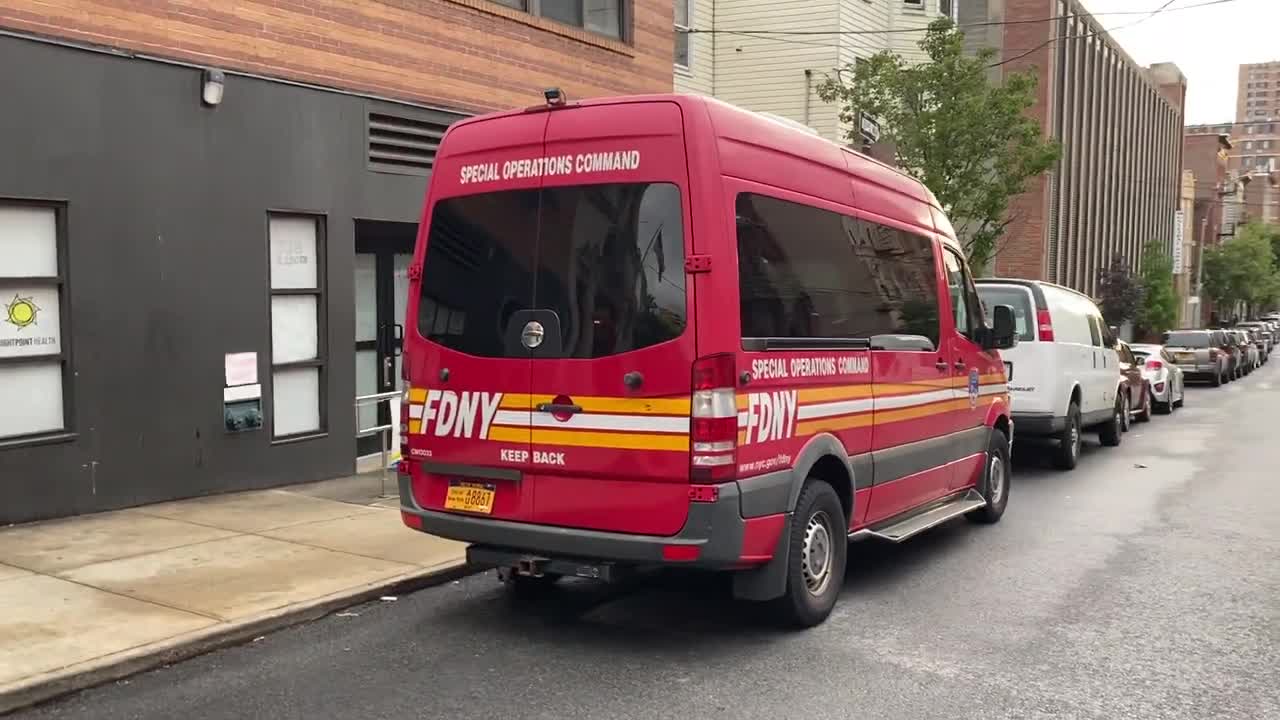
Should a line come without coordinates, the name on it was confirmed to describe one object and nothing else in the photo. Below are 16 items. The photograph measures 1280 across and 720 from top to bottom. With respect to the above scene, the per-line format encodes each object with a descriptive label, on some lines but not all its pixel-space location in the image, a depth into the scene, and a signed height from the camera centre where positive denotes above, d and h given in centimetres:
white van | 1199 -51
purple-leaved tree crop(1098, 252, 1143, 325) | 4222 +74
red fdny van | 534 -17
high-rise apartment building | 18612 +2704
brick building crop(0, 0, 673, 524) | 837 +79
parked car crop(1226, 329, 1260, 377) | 3778 -121
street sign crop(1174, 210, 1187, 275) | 6900 +489
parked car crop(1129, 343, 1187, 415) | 2069 -108
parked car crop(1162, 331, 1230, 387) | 3066 -102
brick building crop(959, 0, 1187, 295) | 3994 +799
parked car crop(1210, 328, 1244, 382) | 3300 -108
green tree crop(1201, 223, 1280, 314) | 7662 +331
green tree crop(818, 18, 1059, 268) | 1872 +325
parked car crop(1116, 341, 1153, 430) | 1653 -119
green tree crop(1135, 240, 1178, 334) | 4853 +97
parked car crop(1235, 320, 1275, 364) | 4902 -84
